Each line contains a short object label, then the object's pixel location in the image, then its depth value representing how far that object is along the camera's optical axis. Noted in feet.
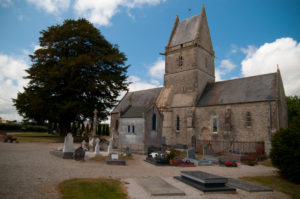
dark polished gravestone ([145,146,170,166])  51.37
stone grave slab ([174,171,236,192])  27.43
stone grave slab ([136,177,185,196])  24.94
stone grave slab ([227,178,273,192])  28.56
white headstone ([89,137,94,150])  77.30
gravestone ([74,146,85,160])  50.11
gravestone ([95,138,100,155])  60.28
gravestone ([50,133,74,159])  51.53
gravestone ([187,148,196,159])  62.42
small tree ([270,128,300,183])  36.42
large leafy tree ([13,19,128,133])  97.09
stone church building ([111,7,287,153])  81.10
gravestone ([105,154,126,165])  47.92
